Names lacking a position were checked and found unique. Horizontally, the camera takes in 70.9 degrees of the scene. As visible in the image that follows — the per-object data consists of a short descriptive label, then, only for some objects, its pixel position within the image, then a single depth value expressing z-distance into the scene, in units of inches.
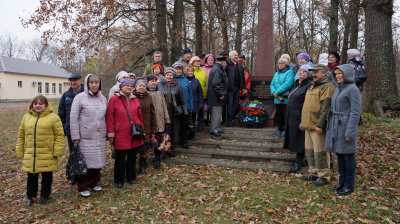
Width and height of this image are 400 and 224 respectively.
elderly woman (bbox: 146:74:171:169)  232.7
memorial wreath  313.1
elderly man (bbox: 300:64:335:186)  184.9
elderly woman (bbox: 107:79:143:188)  192.1
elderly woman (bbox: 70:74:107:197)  178.5
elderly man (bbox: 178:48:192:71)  319.3
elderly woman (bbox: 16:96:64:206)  171.3
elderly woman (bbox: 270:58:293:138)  272.5
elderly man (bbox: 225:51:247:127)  314.7
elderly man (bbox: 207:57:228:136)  288.2
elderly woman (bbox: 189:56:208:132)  296.8
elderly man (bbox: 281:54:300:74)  274.2
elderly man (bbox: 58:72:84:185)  205.5
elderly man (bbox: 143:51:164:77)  289.6
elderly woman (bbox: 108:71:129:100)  229.9
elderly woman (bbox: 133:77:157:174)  214.7
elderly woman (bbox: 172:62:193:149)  265.4
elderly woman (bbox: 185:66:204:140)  283.1
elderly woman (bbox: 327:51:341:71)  247.1
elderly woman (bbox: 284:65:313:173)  210.5
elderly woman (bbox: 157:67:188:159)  250.7
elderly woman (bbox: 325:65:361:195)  166.6
